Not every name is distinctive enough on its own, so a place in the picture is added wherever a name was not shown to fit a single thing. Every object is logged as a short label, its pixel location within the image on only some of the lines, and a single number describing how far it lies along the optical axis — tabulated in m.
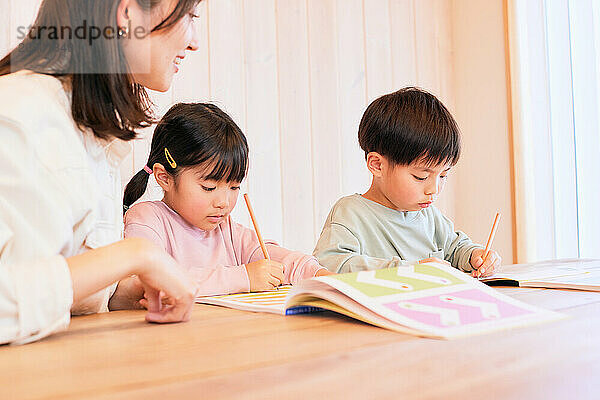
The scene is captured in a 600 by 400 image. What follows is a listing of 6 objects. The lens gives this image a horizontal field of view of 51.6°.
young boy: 1.48
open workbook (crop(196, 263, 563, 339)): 0.61
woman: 0.59
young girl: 1.26
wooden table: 0.41
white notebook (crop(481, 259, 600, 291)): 0.99
